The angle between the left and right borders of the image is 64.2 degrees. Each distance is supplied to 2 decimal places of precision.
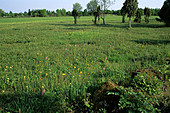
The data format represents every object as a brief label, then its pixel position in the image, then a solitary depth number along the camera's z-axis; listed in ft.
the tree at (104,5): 135.95
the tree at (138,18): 146.92
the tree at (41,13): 421.67
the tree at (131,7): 91.34
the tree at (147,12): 135.85
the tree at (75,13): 122.63
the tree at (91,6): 160.35
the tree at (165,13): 87.91
